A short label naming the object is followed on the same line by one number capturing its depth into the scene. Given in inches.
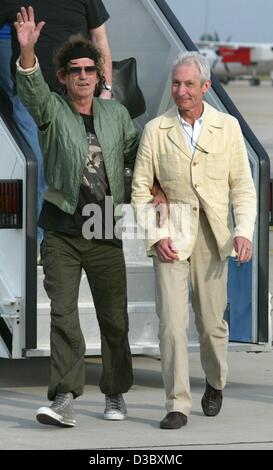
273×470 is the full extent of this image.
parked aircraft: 4910.1
